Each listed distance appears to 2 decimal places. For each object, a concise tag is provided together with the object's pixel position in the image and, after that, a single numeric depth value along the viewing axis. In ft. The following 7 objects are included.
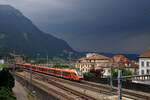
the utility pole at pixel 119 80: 53.64
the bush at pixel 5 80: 120.37
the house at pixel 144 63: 213.46
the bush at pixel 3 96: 77.47
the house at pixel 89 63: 304.50
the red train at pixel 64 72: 161.79
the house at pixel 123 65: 284.00
